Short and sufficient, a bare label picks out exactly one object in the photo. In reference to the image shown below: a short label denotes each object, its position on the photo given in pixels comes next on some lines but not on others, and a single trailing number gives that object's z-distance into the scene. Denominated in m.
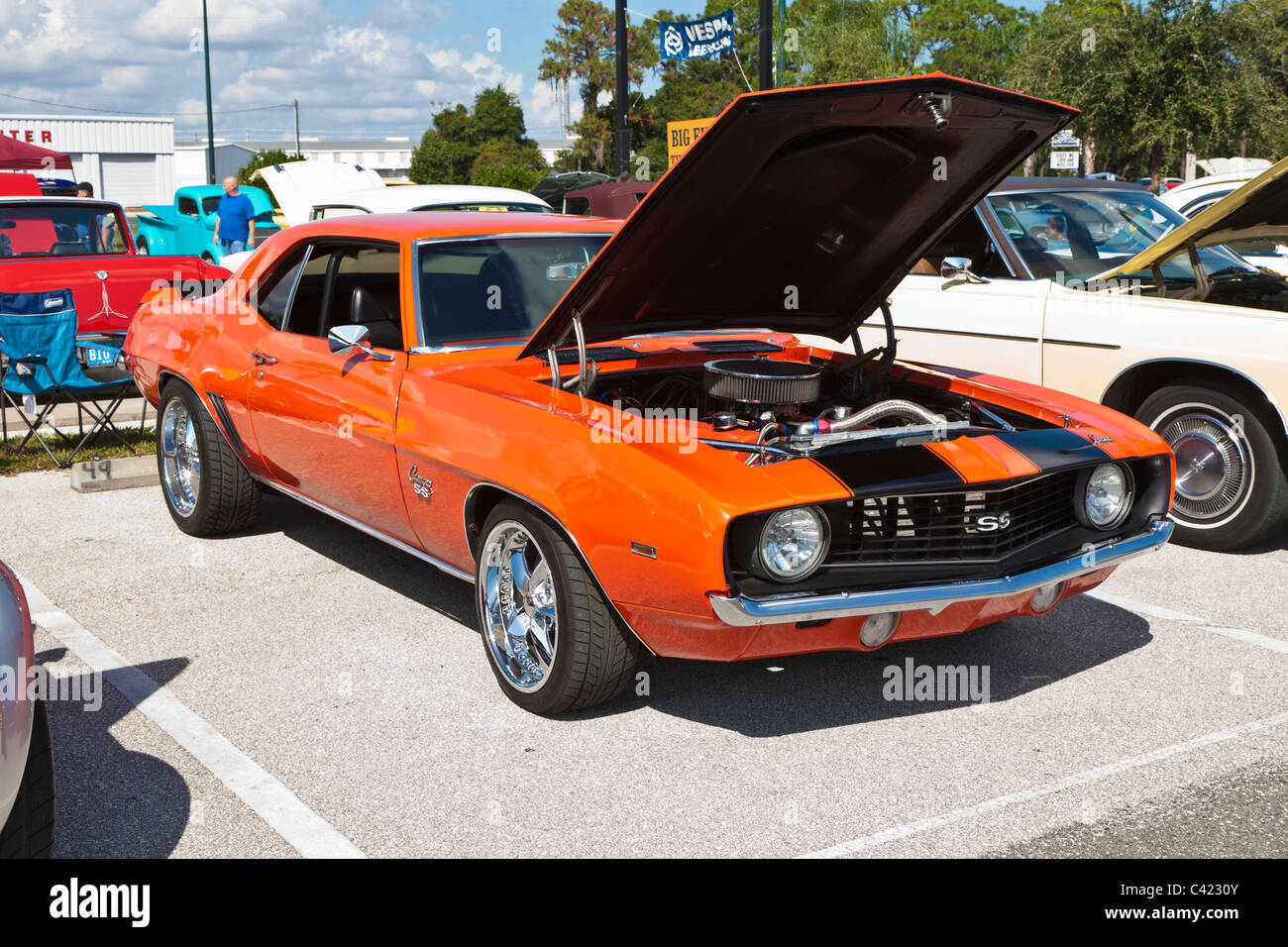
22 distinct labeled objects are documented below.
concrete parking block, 7.15
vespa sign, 23.09
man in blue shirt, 14.35
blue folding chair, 7.61
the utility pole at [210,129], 32.99
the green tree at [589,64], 62.94
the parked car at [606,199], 16.20
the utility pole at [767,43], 17.48
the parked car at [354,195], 10.58
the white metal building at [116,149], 60.78
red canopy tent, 20.39
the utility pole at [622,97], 20.58
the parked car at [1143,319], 5.71
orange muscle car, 3.48
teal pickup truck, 18.08
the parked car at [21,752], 2.37
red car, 10.05
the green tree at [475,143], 66.75
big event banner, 21.83
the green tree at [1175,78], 24.14
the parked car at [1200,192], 10.85
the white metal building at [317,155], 93.12
